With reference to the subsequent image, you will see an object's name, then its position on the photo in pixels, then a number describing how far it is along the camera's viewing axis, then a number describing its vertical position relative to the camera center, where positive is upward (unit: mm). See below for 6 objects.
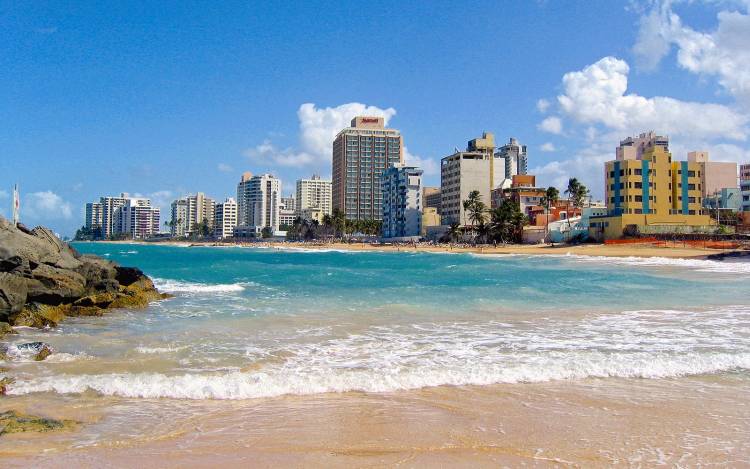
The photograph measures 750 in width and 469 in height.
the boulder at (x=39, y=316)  17312 -2682
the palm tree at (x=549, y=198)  102562 +7685
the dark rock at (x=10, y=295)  16562 -1861
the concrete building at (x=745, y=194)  105438 +8722
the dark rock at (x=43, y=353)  12217 -2734
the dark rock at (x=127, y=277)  27781 -2116
